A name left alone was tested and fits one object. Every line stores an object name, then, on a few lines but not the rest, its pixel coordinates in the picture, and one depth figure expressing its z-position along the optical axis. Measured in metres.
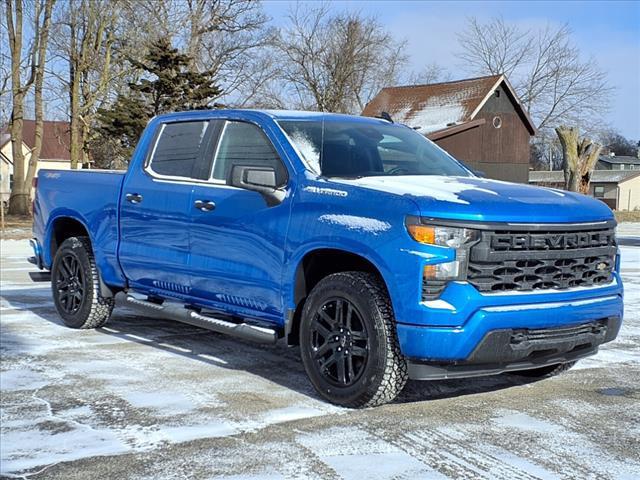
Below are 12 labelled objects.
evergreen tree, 30.89
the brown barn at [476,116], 37.34
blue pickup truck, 4.51
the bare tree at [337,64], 54.34
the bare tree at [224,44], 42.91
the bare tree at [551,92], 62.06
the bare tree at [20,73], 31.48
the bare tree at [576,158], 27.95
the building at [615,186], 75.25
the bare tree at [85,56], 33.09
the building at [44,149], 68.75
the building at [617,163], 99.19
